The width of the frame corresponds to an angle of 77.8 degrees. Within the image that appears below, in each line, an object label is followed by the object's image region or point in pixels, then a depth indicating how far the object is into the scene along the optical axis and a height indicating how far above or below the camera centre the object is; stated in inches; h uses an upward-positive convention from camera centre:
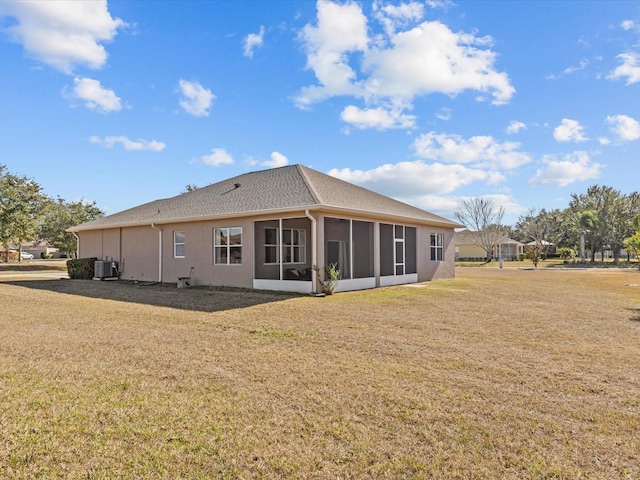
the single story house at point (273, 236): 537.6 +29.4
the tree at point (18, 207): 1131.3 +144.9
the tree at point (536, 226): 2398.1 +165.4
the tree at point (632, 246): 1043.7 +8.9
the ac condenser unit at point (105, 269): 726.5 -26.1
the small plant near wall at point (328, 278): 495.5 -32.7
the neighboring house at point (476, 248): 2151.2 +15.0
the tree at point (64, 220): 1558.8 +139.3
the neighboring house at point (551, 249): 2238.7 +6.8
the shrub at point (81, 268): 768.3 -25.1
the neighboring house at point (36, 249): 2748.5 +46.7
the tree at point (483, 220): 2012.8 +156.1
